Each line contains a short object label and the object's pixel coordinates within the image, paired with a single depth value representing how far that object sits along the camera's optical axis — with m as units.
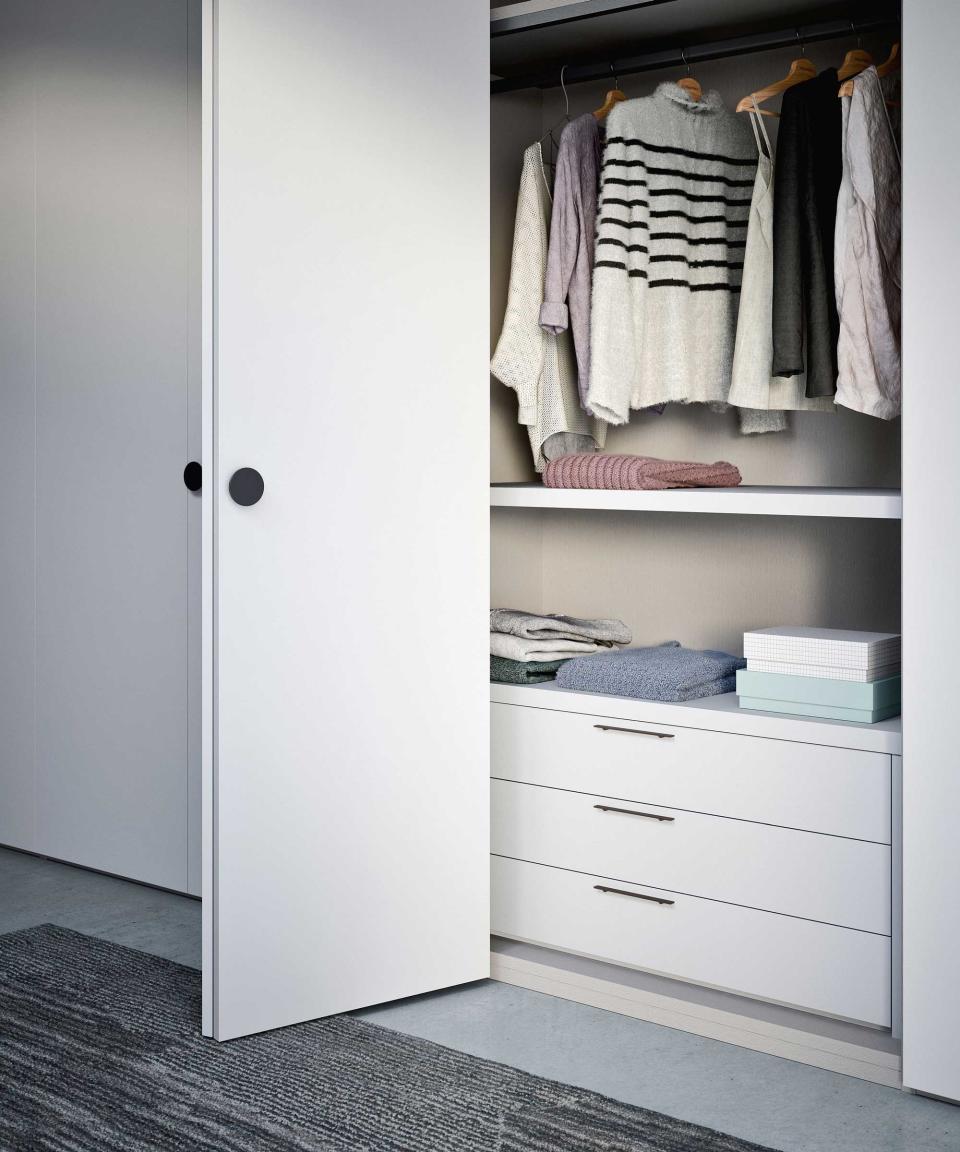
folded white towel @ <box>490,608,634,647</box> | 2.70
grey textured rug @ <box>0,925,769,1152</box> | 1.91
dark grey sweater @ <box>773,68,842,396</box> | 2.38
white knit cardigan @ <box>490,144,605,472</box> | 2.74
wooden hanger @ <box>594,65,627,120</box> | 2.79
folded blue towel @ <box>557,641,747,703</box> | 2.46
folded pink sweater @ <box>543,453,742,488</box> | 2.55
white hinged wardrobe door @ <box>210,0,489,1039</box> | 2.20
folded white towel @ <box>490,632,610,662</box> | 2.65
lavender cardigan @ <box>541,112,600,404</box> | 2.73
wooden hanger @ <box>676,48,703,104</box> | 2.68
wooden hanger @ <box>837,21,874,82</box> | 2.36
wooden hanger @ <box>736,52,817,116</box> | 2.48
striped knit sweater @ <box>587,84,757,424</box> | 2.66
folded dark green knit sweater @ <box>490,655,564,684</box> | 2.64
